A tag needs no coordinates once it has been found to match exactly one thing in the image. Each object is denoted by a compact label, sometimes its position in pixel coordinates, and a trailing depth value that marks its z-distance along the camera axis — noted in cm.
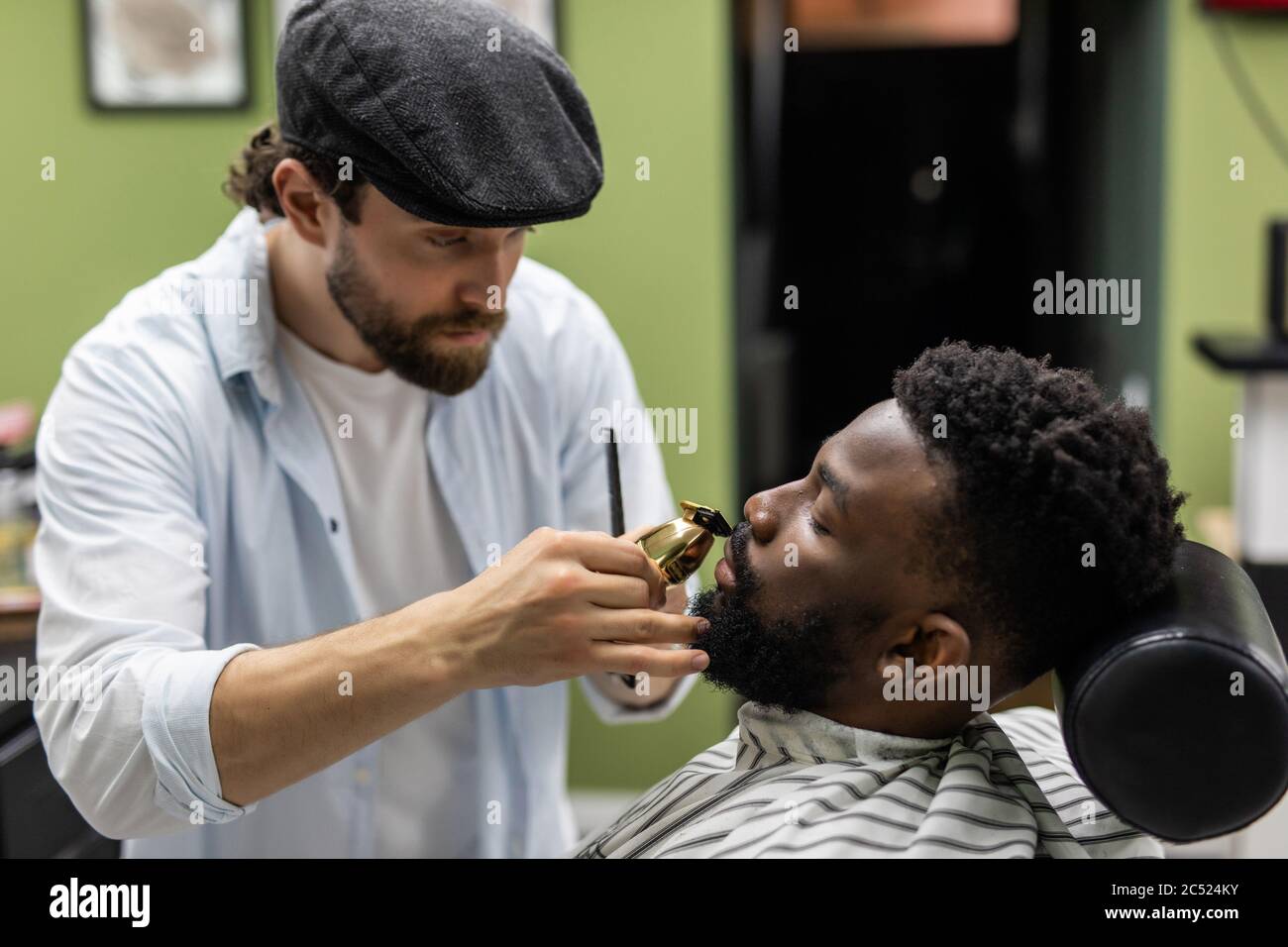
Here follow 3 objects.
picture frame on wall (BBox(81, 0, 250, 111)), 252
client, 117
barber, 120
